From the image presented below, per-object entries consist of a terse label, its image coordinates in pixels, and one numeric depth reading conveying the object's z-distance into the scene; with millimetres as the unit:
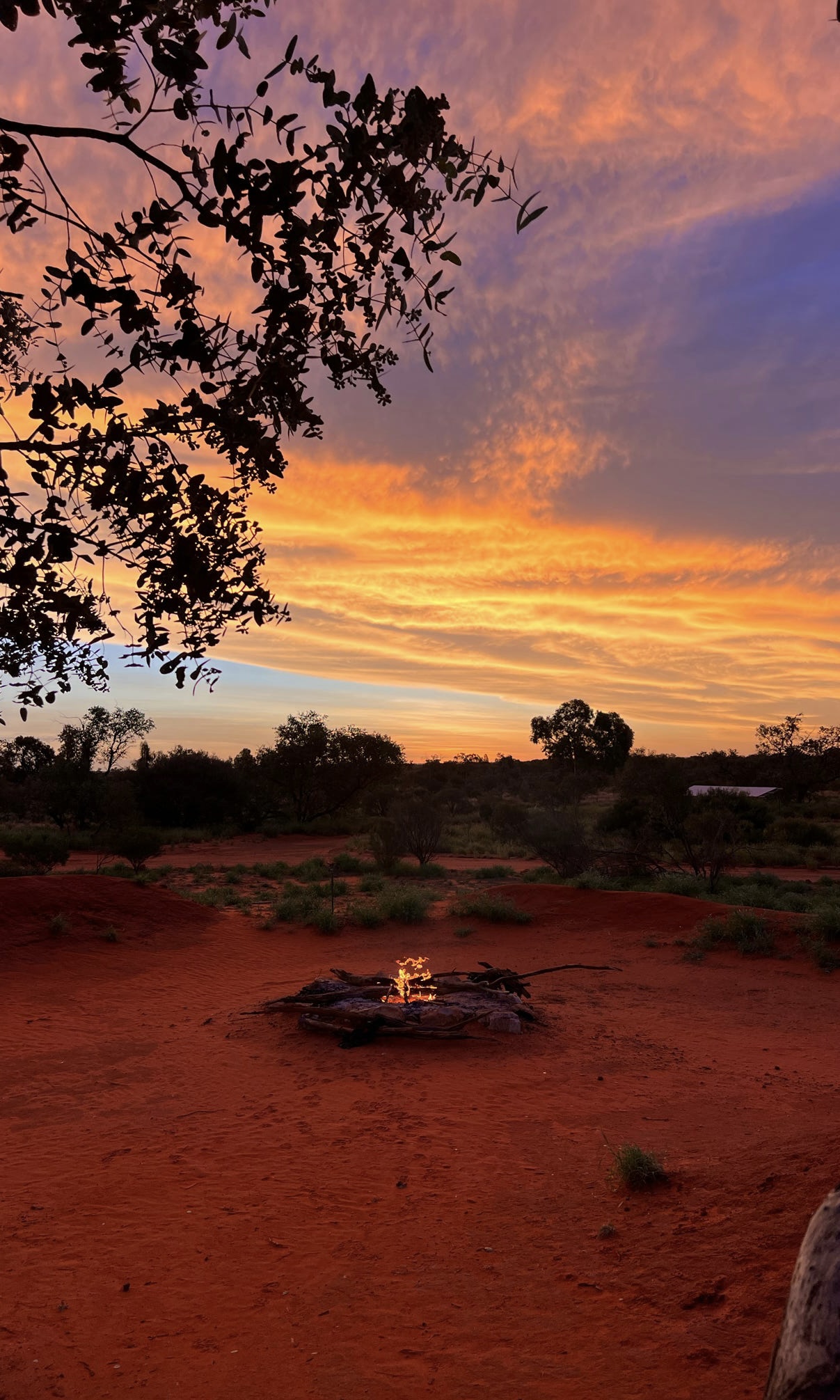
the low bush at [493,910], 18109
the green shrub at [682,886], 20438
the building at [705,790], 37125
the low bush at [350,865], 26297
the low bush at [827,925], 15266
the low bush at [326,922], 17812
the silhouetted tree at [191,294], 3297
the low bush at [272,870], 25484
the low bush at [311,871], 25062
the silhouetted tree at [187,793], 40250
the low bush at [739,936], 15508
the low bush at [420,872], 25078
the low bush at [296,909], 18500
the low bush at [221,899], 20000
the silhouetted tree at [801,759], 50906
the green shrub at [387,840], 27262
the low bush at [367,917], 18172
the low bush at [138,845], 25750
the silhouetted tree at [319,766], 43656
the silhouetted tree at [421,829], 28188
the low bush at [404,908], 18484
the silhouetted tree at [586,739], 58531
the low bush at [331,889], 21203
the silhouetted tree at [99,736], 36562
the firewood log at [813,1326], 2330
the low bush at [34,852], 23281
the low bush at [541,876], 23000
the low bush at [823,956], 14602
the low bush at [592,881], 19875
